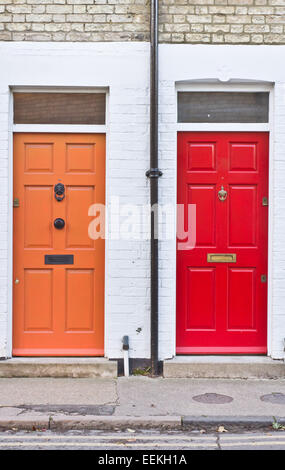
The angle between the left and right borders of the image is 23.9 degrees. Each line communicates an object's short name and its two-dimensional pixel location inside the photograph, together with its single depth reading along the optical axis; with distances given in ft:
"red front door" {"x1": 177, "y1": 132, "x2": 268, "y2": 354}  26.55
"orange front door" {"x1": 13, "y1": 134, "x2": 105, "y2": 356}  26.40
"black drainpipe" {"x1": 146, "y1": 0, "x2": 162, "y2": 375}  25.49
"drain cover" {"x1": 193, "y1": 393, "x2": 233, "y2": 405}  22.36
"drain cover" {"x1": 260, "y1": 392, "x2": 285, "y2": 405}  22.39
